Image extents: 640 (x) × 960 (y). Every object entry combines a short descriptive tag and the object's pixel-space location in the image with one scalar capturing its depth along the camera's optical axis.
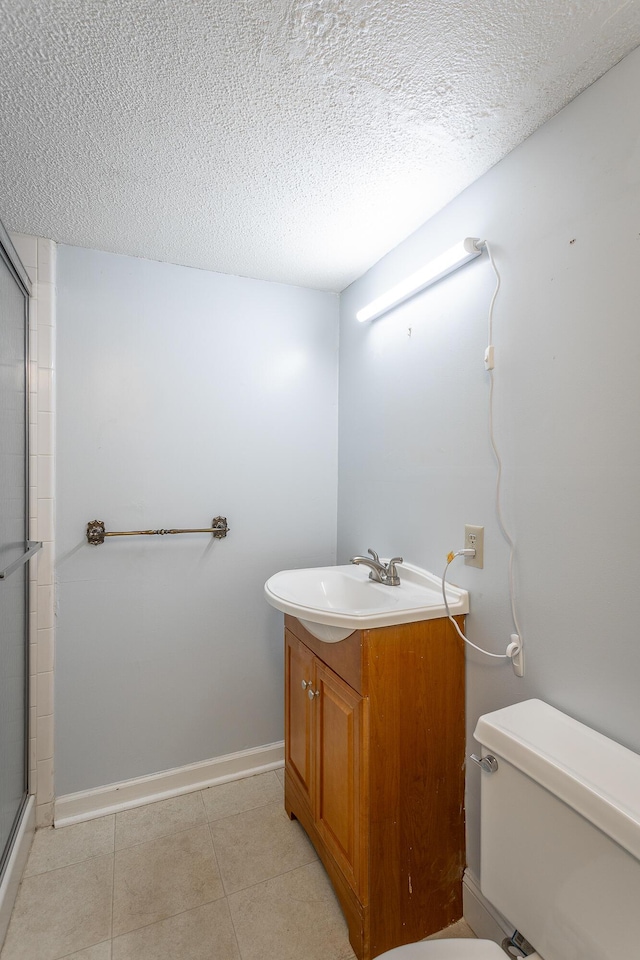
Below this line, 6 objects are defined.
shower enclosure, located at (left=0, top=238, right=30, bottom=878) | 1.45
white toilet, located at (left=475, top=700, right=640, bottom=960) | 0.76
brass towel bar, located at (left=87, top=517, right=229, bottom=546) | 1.82
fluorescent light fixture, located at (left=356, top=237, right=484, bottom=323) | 1.34
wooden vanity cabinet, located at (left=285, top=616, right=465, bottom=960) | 1.25
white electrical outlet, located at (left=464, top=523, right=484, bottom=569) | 1.36
